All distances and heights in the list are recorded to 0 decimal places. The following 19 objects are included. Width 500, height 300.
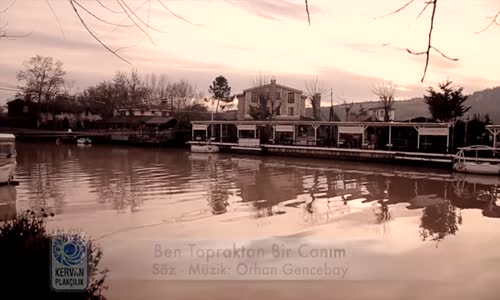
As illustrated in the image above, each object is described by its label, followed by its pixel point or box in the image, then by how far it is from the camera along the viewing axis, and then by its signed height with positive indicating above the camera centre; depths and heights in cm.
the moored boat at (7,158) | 2045 -145
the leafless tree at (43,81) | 6719 +650
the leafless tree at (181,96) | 8735 +615
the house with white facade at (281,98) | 6350 +436
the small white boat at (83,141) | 6355 -193
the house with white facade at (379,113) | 6453 +268
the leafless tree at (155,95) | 8562 +613
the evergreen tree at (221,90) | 7869 +650
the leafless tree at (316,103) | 6925 +412
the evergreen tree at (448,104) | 4311 +268
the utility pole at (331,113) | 5055 +235
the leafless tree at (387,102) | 6127 +409
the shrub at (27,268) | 464 -144
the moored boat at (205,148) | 4906 -202
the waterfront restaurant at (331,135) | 3747 -44
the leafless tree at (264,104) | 6050 +348
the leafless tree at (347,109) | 6472 +339
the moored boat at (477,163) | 3070 -196
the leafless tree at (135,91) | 8238 +643
